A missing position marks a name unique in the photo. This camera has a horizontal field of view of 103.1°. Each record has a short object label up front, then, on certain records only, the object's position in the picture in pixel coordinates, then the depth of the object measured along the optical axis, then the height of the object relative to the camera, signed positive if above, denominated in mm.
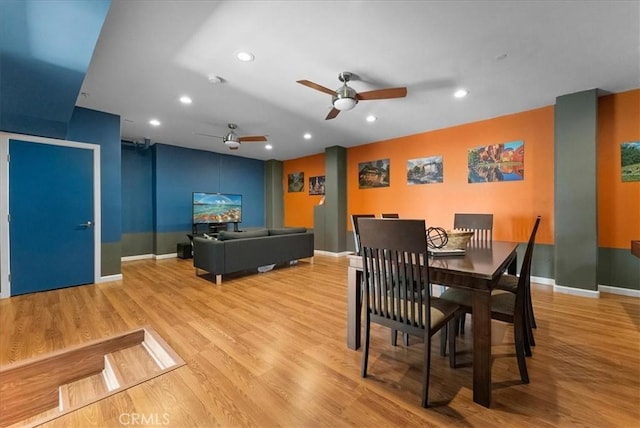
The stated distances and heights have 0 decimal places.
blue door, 3463 -58
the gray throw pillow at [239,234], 4103 -388
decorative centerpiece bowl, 2107 -237
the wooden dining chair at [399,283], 1489 -466
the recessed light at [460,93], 3371 +1590
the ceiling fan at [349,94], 2928 +1374
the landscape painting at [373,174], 5773 +873
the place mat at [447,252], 1944 -319
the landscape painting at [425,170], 4977 +824
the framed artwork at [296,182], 7617 +905
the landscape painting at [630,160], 3311 +653
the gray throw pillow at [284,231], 4848 -383
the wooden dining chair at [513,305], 1680 -663
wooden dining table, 1459 -450
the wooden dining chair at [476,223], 3264 -173
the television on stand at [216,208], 6559 +99
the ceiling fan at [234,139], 4641 +1383
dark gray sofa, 3930 -653
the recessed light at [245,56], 2528 +1579
